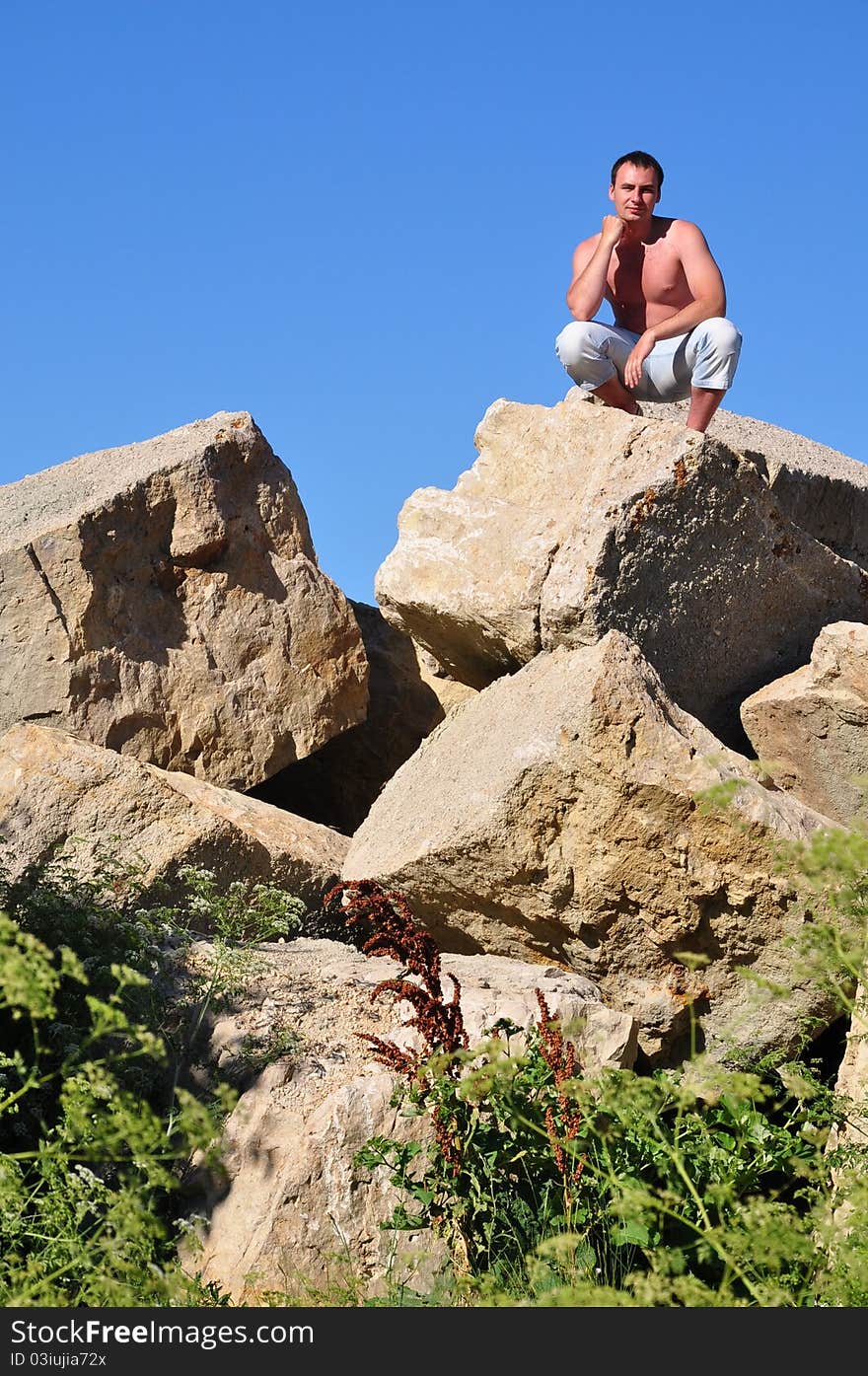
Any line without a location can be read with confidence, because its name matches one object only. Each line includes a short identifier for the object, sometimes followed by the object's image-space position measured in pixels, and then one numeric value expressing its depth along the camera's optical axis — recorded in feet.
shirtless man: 38.63
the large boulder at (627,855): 28.66
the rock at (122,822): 31.96
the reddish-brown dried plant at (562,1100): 20.89
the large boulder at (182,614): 36.73
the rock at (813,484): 43.16
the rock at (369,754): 44.96
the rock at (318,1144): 22.81
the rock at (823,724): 34.06
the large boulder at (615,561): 33.30
